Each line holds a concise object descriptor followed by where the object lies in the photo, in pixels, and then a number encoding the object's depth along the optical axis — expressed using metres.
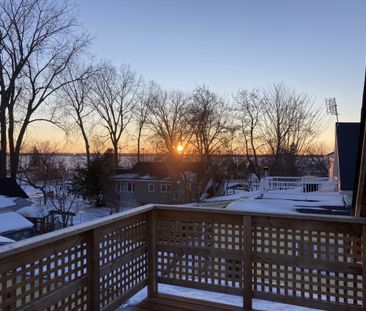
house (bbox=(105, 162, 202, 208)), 24.09
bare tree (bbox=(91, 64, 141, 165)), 26.09
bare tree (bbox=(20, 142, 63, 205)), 23.10
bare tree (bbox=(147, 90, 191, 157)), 24.05
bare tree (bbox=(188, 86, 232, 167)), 23.22
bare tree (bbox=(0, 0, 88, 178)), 18.36
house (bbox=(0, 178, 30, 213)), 15.05
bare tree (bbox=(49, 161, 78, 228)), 20.30
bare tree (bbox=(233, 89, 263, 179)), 24.52
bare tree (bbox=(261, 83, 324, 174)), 23.97
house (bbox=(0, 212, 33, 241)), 11.60
